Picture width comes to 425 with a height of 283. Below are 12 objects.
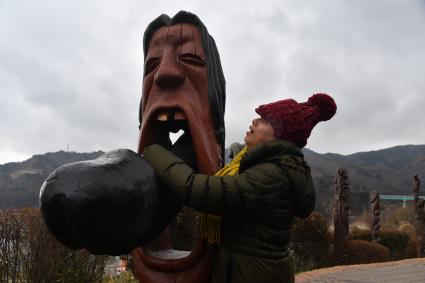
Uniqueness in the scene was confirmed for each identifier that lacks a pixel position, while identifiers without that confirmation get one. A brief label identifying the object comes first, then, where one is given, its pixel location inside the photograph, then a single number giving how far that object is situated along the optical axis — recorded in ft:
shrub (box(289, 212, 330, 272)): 38.99
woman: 5.71
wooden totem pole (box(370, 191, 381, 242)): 52.90
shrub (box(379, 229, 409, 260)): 55.16
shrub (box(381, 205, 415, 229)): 91.87
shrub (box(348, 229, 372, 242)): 57.62
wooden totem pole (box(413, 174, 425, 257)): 47.45
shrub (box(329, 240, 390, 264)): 44.69
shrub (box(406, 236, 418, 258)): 55.21
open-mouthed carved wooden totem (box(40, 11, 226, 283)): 5.11
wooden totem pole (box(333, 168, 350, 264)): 41.19
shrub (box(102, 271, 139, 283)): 28.72
